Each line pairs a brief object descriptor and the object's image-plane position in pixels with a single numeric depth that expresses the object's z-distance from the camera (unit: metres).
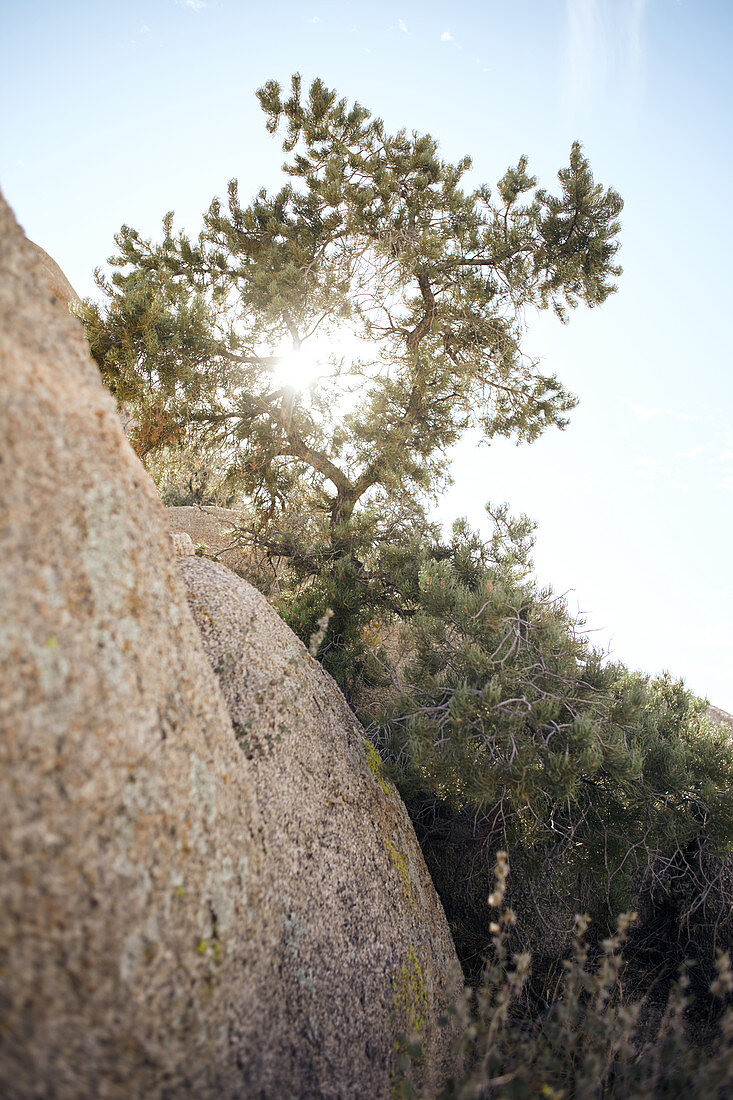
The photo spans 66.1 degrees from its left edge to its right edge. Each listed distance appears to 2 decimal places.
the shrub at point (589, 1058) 2.26
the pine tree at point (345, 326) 6.59
